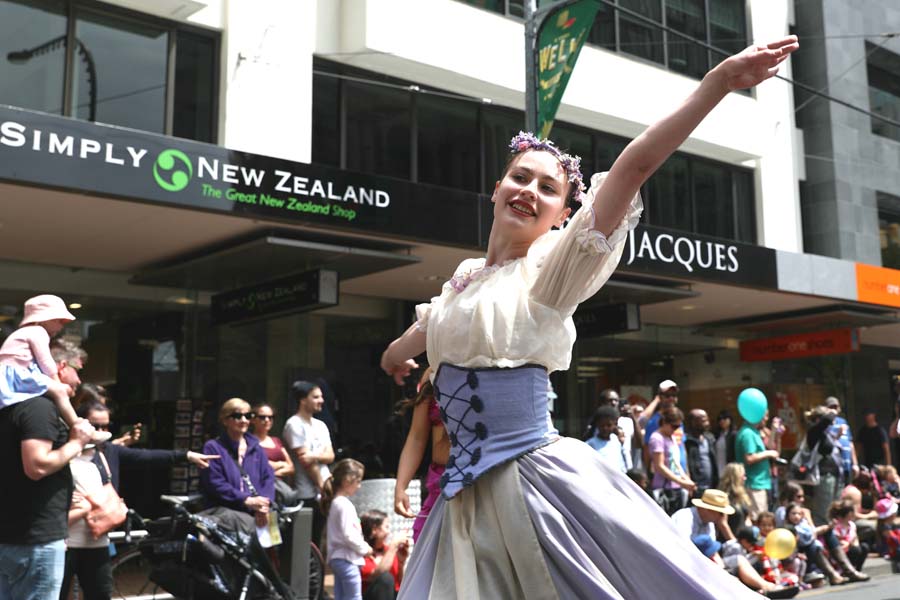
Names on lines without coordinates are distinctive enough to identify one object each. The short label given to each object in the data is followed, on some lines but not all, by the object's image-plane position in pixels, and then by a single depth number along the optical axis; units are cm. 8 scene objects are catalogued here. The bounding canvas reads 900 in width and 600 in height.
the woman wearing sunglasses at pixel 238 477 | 861
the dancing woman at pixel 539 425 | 262
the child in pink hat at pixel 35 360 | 539
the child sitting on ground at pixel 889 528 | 1294
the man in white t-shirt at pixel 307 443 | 1041
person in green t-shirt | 1305
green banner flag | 1044
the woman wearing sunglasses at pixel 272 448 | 1023
